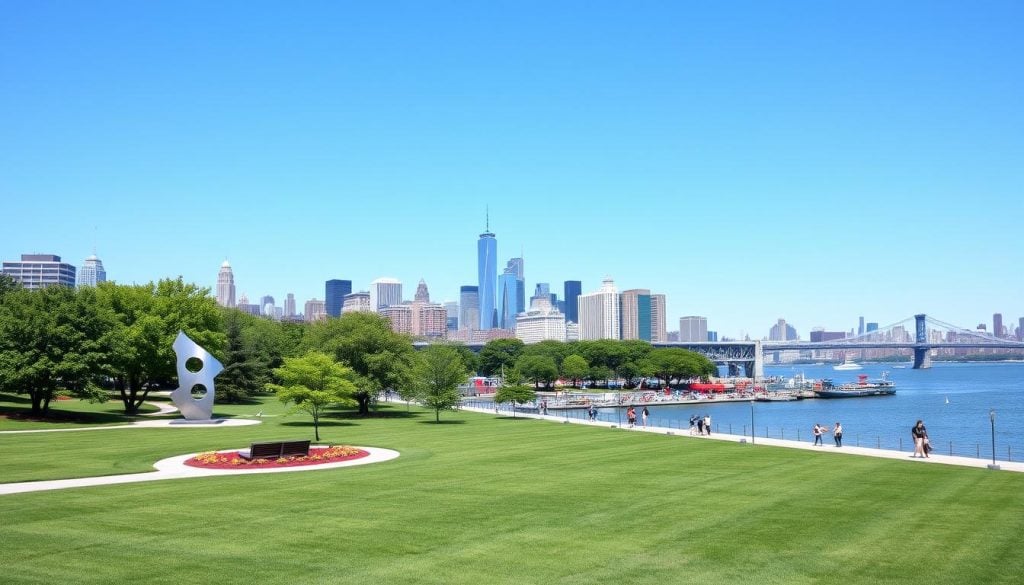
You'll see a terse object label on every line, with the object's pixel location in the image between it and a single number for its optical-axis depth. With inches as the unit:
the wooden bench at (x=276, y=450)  1296.8
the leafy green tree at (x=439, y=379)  2378.2
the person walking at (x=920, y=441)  1332.4
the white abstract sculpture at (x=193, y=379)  2144.4
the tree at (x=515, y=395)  2605.8
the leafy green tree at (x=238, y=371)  3252.2
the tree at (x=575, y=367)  5885.8
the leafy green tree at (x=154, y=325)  2471.7
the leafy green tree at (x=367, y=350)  2571.4
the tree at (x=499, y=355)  6786.4
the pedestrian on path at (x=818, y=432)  1566.8
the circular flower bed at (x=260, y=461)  1252.5
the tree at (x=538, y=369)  5703.7
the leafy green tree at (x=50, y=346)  2022.6
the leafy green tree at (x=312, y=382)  1937.7
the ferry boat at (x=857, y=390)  5753.0
